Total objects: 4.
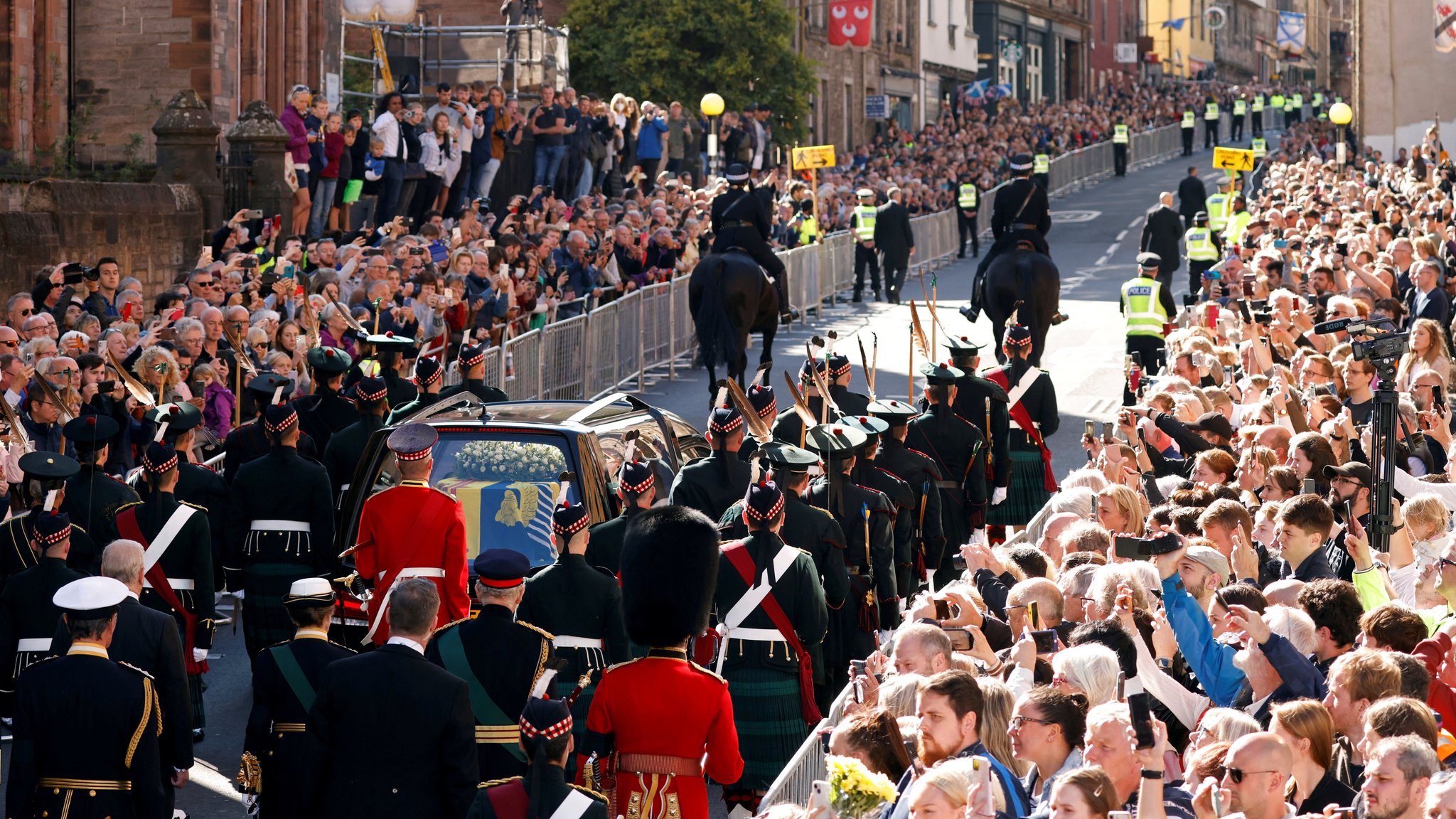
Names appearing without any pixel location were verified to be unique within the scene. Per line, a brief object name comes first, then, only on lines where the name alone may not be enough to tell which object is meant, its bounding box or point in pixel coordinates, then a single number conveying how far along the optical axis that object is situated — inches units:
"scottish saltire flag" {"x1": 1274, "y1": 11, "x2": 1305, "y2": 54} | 3051.2
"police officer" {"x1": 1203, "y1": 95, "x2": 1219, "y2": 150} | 2256.4
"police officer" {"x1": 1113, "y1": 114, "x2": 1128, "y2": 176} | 2058.3
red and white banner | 1963.6
